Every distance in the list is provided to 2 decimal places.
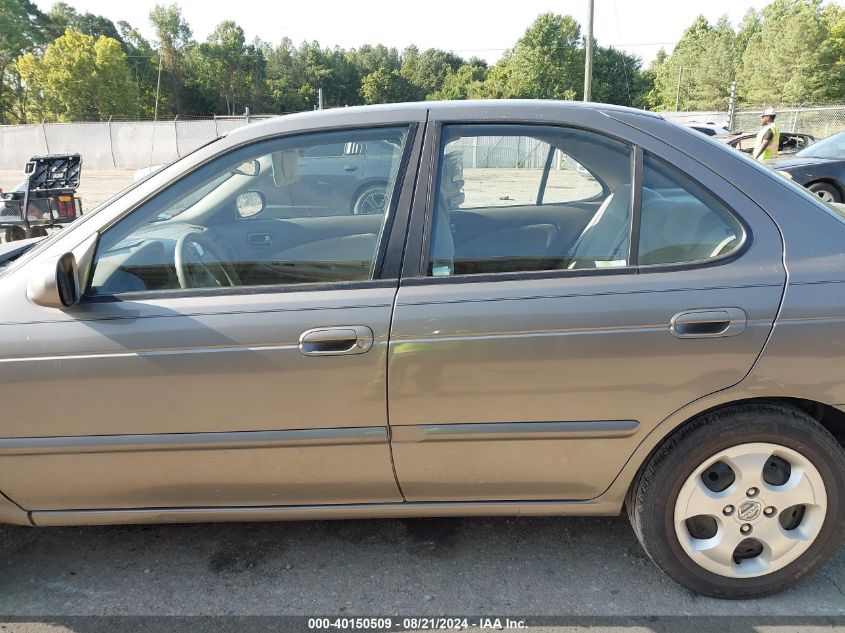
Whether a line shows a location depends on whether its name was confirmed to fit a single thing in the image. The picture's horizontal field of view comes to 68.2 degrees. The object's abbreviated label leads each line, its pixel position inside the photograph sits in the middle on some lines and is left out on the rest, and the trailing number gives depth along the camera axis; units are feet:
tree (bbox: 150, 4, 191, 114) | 263.49
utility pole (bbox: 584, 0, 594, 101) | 62.39
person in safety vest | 32.22
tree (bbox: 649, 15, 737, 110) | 210.79
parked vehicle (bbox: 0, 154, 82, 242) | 28.45
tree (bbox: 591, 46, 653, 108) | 233.55
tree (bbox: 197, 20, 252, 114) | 268.82
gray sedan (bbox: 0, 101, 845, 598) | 6.43
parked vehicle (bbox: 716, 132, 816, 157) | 44.36
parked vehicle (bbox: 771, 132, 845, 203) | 29.76
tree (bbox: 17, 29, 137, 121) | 167.94
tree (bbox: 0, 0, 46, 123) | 193.36
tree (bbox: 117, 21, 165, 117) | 256.73
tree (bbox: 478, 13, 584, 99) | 205.05
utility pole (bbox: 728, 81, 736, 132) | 75.03
